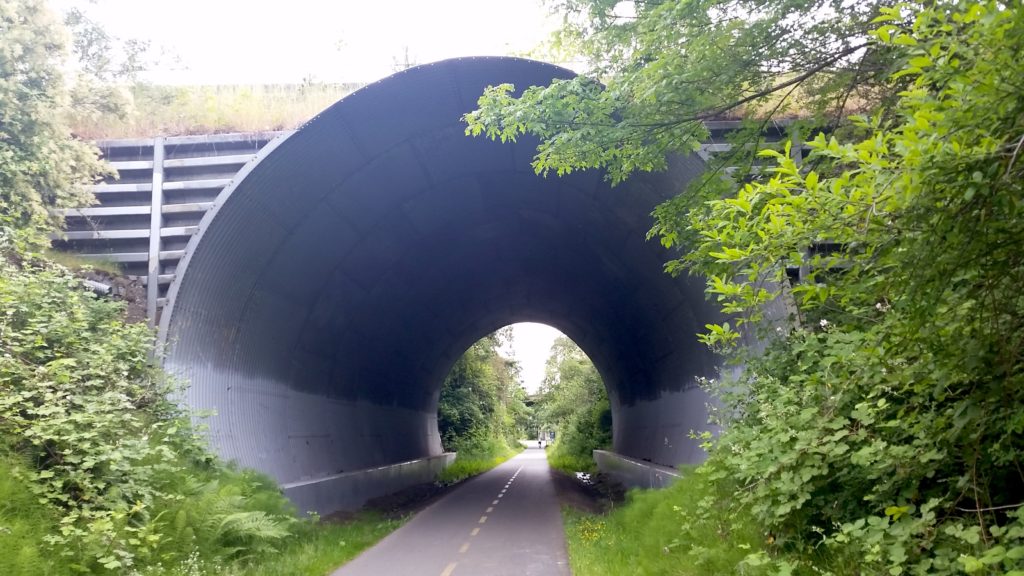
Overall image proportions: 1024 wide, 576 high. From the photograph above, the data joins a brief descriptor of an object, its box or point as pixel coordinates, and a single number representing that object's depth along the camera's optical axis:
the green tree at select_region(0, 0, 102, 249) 10.03
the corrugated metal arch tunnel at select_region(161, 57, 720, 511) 10.62
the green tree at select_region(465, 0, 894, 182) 7.04
